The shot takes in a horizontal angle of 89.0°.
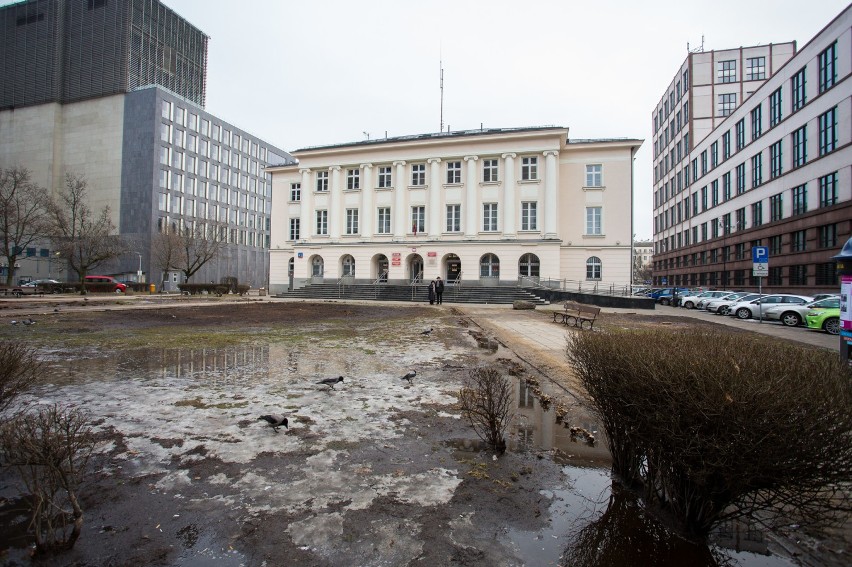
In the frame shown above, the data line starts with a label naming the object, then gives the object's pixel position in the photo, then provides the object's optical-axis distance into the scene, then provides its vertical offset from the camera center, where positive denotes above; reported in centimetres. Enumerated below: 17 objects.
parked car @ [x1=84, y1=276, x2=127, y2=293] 4891 +9
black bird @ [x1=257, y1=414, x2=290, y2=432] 500 -158
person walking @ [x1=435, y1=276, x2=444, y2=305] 3194 -13
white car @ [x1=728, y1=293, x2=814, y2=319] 2315 -67
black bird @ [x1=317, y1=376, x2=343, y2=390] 680 -150
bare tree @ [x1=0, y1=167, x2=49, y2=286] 4253 +744
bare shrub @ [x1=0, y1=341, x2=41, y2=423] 377 -81
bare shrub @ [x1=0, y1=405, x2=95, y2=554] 261 -114
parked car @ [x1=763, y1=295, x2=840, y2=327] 2022 -95
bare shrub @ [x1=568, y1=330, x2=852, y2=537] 225 -73
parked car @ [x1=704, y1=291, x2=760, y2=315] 2933 -79
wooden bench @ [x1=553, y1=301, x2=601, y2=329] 1529 -89
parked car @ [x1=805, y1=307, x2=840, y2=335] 1797 -109
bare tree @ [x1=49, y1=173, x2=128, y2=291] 4384 +436
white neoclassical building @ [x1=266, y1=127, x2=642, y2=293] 4128 +799
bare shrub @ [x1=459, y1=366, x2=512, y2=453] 453 -137
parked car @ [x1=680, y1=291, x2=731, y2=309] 3482 -57
